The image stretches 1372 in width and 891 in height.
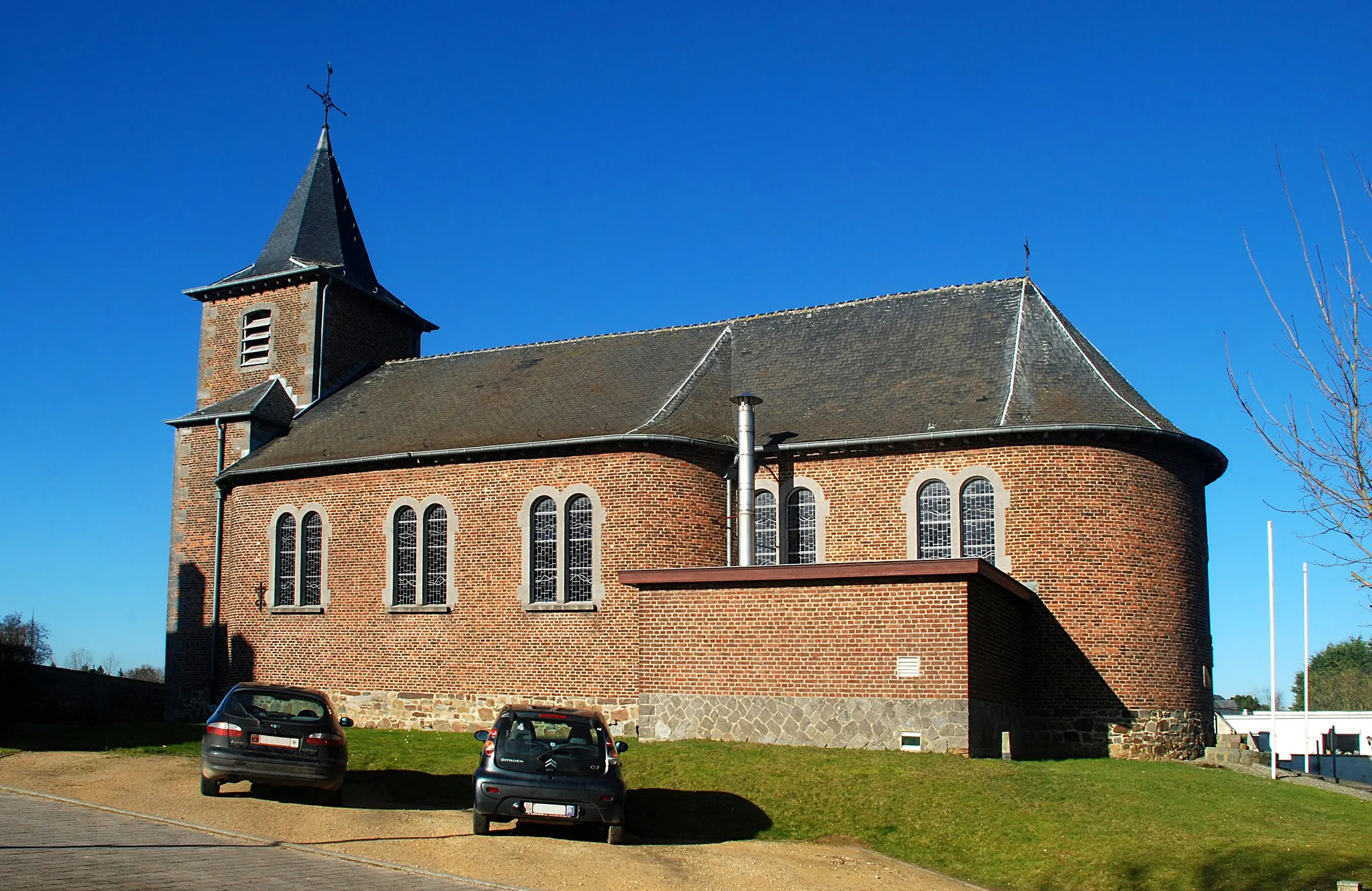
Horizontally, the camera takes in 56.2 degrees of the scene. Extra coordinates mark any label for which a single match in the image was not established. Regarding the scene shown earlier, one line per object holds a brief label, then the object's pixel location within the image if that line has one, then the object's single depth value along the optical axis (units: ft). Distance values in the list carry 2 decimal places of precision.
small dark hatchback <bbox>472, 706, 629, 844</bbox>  42.83
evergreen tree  297.12
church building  65.10
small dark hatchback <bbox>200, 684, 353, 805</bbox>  47.67
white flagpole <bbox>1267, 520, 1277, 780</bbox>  75.05
